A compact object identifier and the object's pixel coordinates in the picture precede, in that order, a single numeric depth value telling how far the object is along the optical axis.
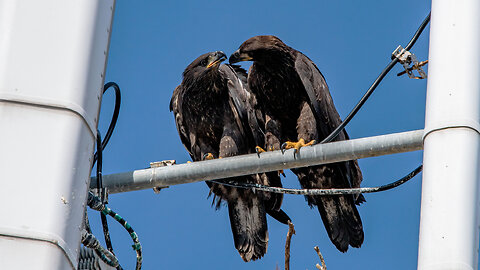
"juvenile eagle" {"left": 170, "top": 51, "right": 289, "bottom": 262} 18.11
